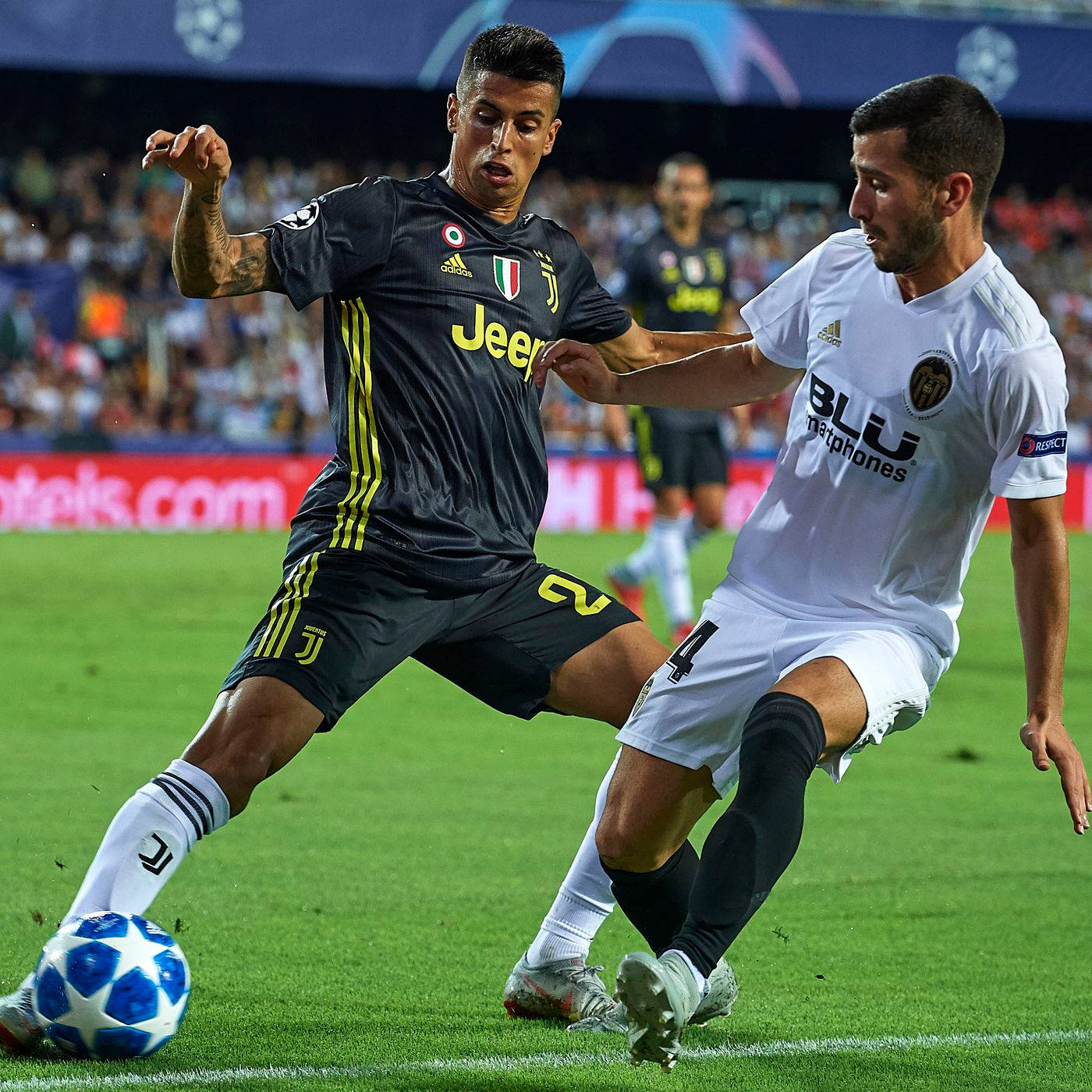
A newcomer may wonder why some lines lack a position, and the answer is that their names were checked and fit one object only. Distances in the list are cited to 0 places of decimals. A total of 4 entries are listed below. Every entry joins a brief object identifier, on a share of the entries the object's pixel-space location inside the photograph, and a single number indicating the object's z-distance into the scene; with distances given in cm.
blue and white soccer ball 686
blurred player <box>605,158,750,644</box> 2130
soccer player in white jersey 674
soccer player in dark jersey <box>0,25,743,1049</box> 783
